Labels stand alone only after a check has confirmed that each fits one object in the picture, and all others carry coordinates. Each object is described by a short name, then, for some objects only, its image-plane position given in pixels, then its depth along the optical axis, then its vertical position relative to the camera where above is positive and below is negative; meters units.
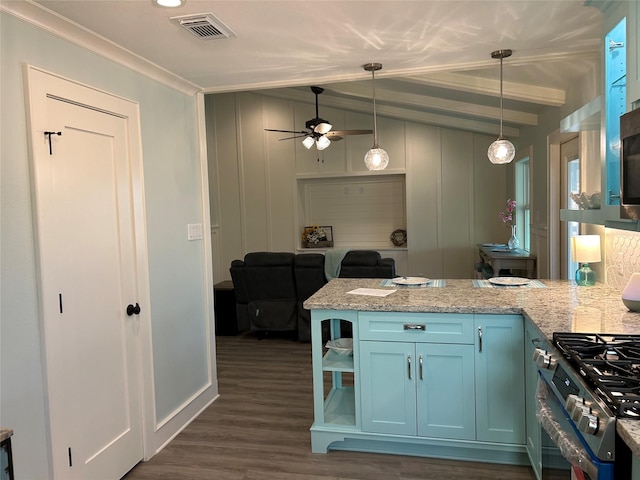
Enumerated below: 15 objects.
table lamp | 2.94 -0.24
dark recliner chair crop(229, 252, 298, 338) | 5.02 -0.74
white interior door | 2.18 -0.30
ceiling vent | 2.24 +0.96
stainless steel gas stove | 1.28 -0.56
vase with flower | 5.94 -0.11
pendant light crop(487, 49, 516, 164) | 2.94 +0.39
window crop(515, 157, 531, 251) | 5.87 +0.14
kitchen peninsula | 2.54 -0.84
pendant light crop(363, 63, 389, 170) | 3.24 +0.40
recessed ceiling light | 2.05 +0.95
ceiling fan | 5.20 +0.97
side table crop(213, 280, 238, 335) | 5.48 -1.01
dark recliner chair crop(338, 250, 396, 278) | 4.79 -0.48
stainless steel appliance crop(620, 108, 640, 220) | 1.88 +0.18
